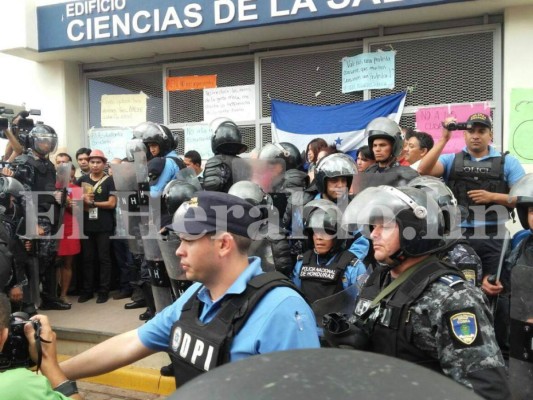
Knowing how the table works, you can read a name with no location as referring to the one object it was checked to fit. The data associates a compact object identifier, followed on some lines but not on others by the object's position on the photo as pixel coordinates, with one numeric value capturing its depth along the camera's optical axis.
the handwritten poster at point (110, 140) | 9.81
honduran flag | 7.90
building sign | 7.38
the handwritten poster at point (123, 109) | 9.81
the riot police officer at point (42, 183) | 6.42
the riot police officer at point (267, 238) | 4.21
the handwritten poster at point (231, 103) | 9.01
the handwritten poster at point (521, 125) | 6.93
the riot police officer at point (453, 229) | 3.12
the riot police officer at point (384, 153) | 4.61
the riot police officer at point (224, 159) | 5.20
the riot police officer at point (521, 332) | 3.07
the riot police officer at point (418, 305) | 2.03
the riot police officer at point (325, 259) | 3.99
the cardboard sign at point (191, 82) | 9.23
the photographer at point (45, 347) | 2.17
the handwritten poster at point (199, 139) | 9.21
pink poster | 7.33
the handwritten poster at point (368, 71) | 7.91
